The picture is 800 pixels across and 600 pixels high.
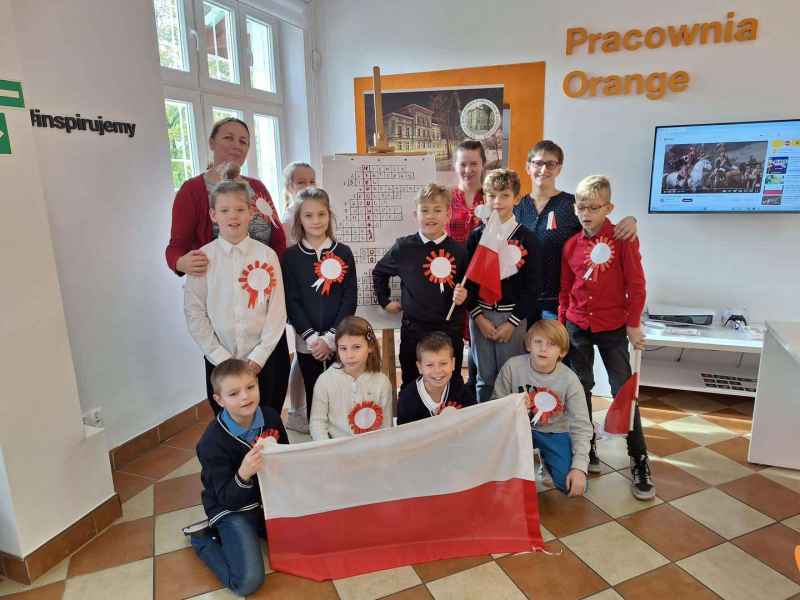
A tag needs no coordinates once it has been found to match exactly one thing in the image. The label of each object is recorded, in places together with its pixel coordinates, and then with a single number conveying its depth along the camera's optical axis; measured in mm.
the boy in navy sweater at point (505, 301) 2395
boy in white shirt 2209
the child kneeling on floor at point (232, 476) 1869
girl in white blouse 2143
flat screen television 3223
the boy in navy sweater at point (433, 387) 2096
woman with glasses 2523
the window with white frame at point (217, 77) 3287
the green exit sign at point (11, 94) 1777
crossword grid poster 2863
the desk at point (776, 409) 2494
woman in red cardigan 2418
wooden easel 2799
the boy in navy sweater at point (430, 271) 2371
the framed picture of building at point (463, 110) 3801
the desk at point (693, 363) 3117
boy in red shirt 2309
